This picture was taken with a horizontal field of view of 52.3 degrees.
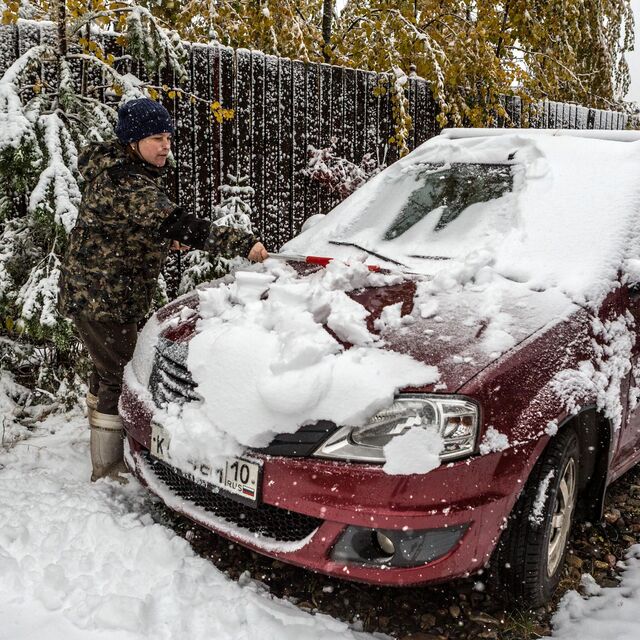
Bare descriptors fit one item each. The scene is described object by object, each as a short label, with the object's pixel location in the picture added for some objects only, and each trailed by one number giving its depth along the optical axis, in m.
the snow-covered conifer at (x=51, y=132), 3.51
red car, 2.01
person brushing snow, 2.81
